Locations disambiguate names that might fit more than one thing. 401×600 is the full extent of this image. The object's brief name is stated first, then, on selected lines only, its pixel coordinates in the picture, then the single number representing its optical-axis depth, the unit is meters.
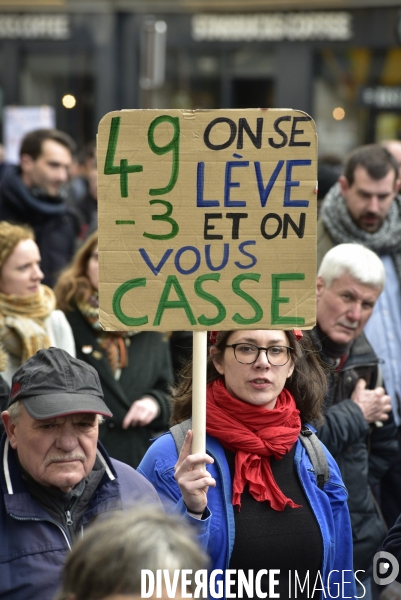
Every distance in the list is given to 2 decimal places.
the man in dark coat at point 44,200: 13.52
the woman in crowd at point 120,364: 9.52
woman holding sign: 5.64
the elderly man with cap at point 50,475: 5.24
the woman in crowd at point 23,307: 9.09
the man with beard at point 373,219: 9.87
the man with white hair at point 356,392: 7.70
